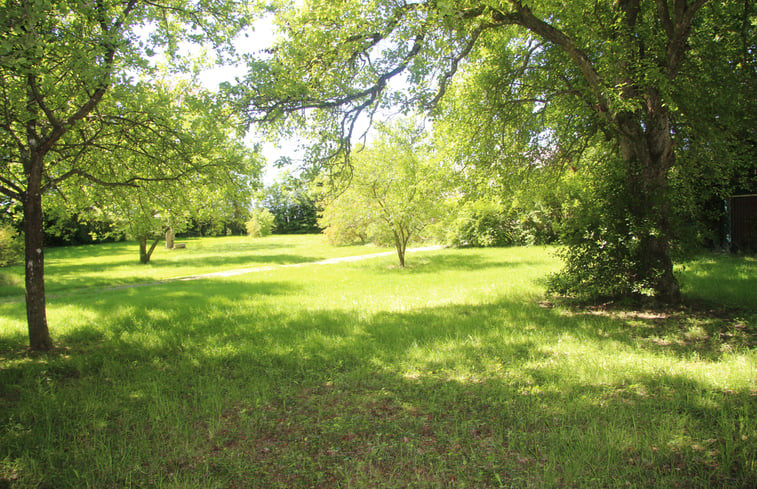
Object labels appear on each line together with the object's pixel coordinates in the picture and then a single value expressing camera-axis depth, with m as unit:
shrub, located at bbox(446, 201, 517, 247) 24.58
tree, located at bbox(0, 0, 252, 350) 4.77
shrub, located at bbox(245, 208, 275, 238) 45.36
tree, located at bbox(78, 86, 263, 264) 6.25
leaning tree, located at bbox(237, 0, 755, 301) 6.47
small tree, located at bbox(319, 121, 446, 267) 14.45
